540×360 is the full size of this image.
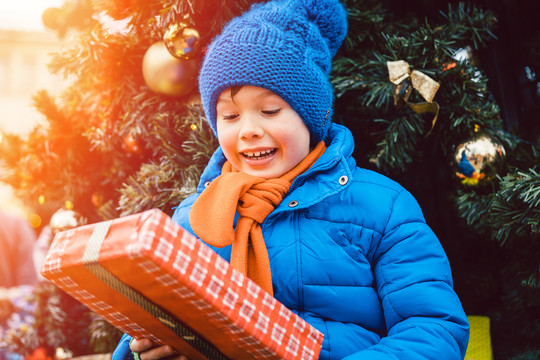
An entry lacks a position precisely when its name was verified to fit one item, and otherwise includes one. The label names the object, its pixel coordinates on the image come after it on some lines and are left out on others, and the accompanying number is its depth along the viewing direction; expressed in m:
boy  0.83
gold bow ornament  1.12
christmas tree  1.13
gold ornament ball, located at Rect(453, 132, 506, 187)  1.10
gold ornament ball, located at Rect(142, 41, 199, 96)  1.22
